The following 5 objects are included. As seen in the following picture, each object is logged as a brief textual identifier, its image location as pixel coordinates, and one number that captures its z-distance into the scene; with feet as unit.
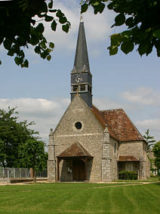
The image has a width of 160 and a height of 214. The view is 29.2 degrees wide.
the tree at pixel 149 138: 198.90
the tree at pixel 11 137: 138.21
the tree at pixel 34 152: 107.76
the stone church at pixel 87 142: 104.99
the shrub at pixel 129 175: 112.27
